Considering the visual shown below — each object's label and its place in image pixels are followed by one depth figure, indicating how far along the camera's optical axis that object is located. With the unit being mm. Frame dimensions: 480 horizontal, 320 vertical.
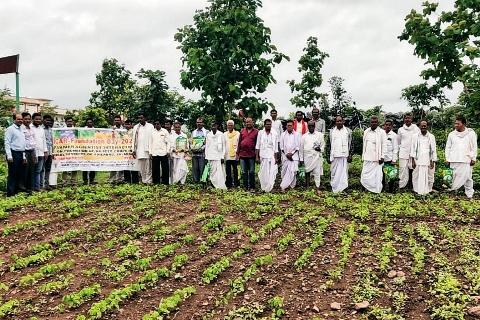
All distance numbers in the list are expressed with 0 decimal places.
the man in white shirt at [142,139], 14086
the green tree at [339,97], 25219
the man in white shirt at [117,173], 14586
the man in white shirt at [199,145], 13953
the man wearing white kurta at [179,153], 14133
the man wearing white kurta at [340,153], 13383
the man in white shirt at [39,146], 12719
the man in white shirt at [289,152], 13586
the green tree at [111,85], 31697
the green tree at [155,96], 16484
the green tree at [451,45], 12863
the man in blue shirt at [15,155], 11938
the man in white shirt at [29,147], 12320
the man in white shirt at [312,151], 13461
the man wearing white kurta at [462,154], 12773
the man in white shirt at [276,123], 14211
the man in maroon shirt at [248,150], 13328
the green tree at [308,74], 22750
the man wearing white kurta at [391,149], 13407
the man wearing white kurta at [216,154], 13641
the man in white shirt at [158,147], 13906
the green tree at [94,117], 25953
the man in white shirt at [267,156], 13312
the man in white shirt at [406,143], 13539
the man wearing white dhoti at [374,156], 13195
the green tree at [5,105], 39538
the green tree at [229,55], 13648
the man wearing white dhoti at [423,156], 13039
